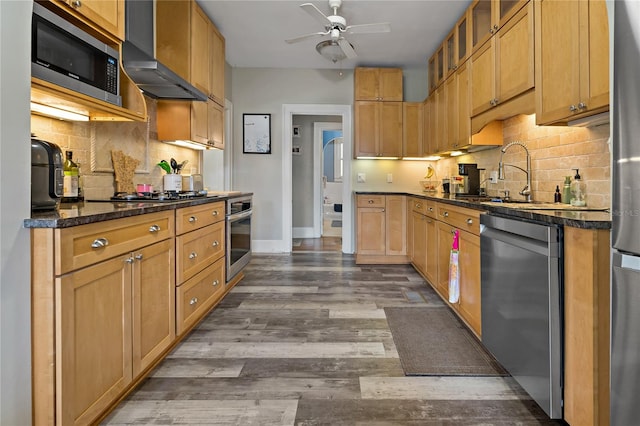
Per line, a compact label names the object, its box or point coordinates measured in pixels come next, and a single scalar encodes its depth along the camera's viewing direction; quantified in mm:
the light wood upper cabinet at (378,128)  5047
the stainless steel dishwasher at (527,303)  1427
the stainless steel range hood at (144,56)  2297
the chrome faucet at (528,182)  2725
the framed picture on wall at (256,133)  5383
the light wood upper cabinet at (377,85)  5020
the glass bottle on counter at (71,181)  2004
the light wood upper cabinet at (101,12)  1660
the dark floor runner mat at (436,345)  1986
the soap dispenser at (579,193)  2172
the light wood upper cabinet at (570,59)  1657
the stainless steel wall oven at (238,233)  3223
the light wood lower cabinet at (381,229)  4668
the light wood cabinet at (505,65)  2314
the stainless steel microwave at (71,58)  1465
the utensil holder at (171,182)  2856
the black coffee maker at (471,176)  3671
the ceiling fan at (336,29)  3265
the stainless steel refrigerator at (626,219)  1094
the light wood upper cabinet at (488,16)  2551
